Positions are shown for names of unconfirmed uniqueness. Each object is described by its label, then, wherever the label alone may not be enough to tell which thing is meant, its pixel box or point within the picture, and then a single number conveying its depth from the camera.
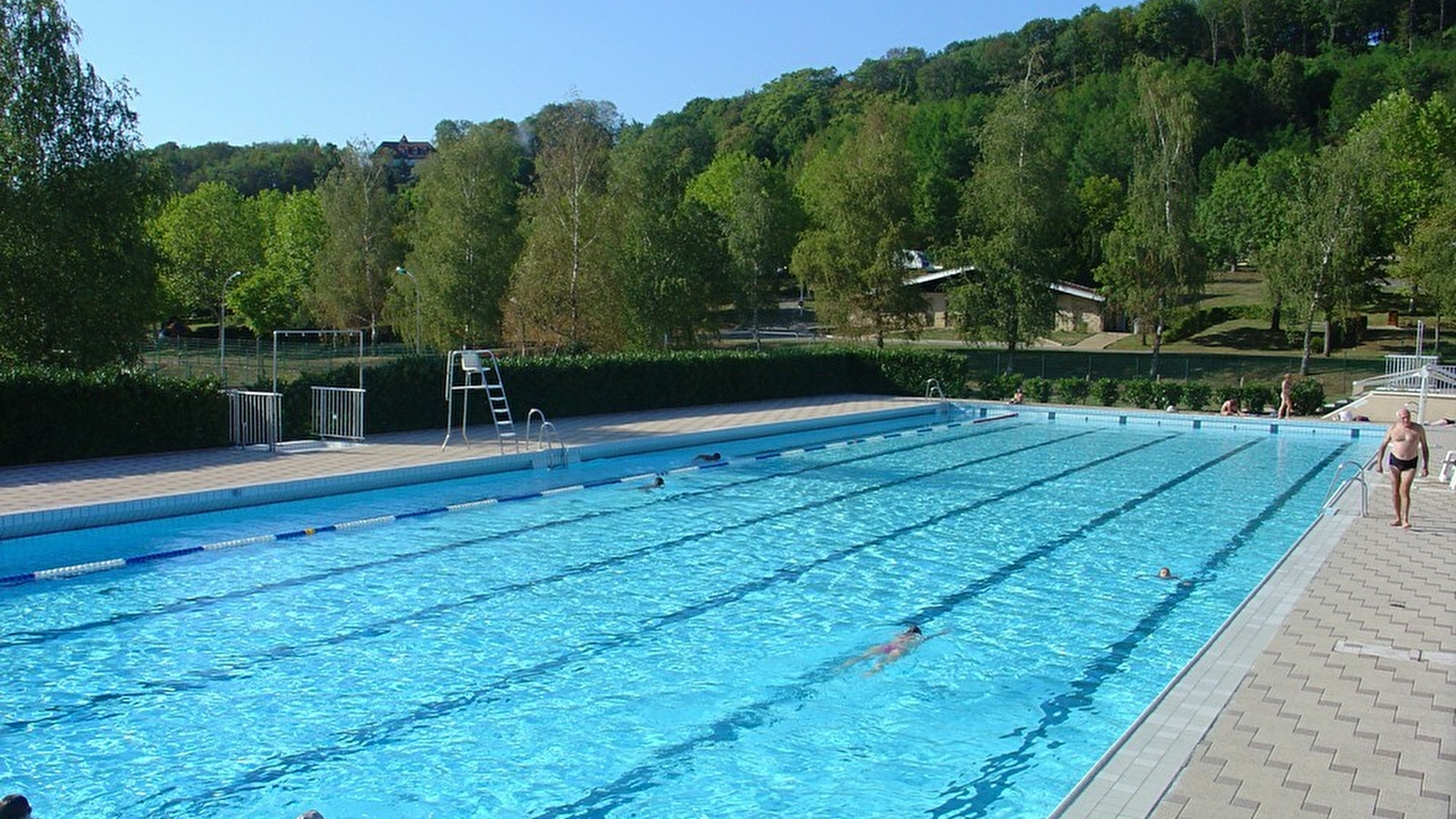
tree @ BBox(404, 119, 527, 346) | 38.94
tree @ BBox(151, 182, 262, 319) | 50.31
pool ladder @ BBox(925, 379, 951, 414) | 26.94
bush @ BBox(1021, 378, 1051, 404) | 28.42
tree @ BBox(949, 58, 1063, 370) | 32.22
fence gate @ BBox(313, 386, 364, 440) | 17.08
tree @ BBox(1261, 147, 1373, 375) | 30.05
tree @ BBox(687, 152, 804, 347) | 46.72
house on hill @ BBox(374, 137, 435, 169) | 150.30
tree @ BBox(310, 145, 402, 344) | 47.31
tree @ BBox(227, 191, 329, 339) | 47.91
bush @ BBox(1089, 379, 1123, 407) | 27.22
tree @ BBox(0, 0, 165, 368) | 20.28
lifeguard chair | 15.95
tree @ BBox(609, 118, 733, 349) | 34.38
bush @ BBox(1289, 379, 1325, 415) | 24.66
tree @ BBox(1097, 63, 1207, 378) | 31.88
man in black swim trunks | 10.97
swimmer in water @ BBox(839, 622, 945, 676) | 7.80
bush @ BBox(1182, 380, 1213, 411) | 26.05
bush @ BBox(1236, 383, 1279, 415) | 25.45
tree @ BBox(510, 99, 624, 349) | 34.53
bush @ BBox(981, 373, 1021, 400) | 28.53
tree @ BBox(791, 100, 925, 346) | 34.94
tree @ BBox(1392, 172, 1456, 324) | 31.56
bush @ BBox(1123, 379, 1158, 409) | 26.75
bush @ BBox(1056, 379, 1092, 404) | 27.87
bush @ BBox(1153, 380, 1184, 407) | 26.39
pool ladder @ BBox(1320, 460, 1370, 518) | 11.98
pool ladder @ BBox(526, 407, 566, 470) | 16.50
